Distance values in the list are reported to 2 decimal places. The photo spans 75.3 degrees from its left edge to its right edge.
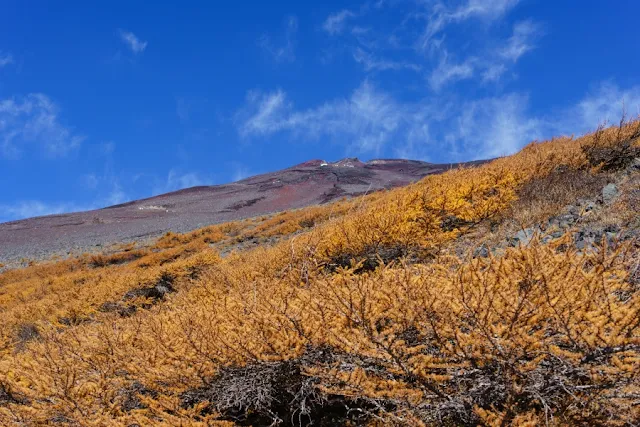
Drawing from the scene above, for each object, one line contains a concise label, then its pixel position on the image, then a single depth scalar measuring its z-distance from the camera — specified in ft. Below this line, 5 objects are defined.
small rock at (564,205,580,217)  18.72
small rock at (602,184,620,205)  18.75
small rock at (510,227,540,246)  15.99
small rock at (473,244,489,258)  16.30
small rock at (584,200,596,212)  18.20
